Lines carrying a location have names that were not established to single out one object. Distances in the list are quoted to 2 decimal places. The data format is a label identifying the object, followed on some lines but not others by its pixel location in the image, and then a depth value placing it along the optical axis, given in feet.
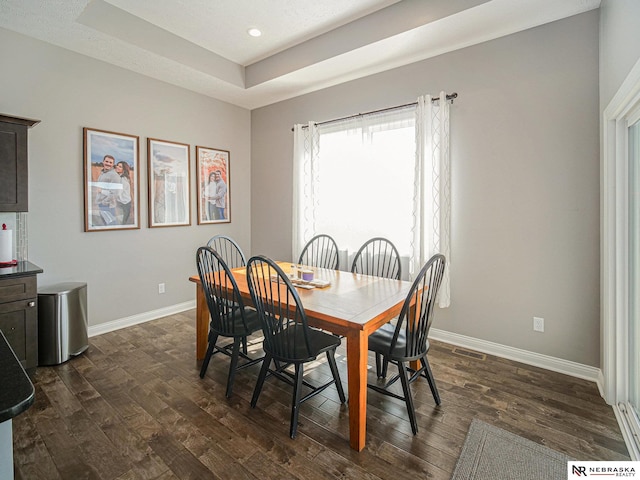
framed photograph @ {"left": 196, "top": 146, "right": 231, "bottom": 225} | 14.40
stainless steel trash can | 9.26
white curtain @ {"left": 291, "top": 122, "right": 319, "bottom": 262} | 13.58
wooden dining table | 6.05
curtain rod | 10.13
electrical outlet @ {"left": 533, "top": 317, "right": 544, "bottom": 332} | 9.17
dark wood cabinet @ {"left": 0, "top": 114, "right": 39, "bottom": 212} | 8.73
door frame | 6.91
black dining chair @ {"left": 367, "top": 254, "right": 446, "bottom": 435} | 6.50
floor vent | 9.76
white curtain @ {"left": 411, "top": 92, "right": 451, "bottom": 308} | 10.27
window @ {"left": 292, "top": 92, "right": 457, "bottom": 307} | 10.43
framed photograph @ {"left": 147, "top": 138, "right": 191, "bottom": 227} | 12.75
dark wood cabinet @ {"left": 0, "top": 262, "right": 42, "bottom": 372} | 8.29
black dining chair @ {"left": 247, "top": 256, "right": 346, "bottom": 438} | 6.43
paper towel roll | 8.98
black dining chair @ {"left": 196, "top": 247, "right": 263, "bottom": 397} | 7.87
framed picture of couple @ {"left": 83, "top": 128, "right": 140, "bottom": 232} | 11.07
